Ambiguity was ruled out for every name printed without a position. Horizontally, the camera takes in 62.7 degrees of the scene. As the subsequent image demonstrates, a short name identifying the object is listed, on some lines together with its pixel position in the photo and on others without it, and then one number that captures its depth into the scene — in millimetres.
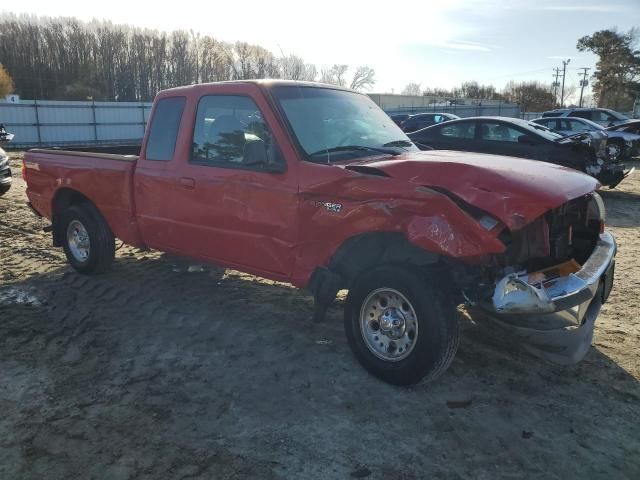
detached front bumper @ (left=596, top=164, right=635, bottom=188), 10884
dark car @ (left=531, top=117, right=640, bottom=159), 17359
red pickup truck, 3258
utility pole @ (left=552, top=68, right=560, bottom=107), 79281
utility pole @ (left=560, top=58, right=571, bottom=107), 79562
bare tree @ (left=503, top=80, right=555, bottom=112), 67438
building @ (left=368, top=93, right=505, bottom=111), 76156
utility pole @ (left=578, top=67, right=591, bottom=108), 74319
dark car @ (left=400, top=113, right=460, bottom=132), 19130
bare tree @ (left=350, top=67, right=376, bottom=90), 79700
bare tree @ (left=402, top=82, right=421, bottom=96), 98938
